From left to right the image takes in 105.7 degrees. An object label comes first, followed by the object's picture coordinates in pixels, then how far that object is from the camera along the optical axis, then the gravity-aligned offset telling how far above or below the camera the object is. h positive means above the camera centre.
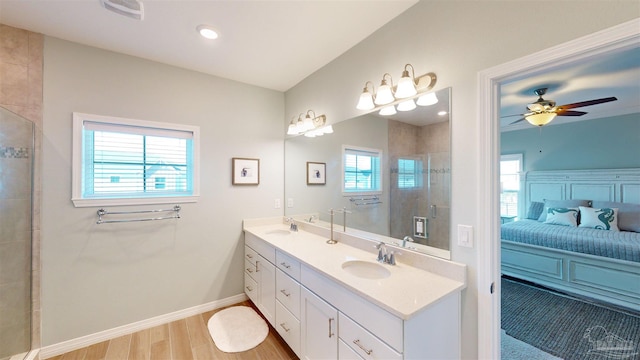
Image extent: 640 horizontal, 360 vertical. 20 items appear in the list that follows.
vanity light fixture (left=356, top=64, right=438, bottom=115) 1.57 +0.62
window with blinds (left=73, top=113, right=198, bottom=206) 2.09 +0.19
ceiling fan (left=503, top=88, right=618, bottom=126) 2.73 +0.82
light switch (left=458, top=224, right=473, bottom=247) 1.35 -0.30
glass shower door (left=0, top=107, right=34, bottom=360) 1.71 -0.37
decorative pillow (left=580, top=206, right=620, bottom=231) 3.49 -0.55
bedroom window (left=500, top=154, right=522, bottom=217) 4.95 -0.03
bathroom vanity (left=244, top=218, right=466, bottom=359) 1.14 -0.67
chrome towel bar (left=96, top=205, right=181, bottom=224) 2.12 -0.29
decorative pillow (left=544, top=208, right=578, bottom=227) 3.80 -0.57
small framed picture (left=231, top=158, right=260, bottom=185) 2.78 +0.12
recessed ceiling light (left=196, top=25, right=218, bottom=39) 1.84 +1.17
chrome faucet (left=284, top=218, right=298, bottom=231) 2.80 -0.52
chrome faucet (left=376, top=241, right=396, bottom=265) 1.67 -0.52
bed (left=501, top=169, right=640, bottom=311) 2.71 -0.75
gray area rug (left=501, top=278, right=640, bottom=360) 1.99 -1.38
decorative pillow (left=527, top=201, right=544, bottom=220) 4.46 -0.52
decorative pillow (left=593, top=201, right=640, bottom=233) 3.41 -0.50
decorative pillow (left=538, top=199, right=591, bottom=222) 4.05 -0.38
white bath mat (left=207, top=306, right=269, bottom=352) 2.07 -1.39
